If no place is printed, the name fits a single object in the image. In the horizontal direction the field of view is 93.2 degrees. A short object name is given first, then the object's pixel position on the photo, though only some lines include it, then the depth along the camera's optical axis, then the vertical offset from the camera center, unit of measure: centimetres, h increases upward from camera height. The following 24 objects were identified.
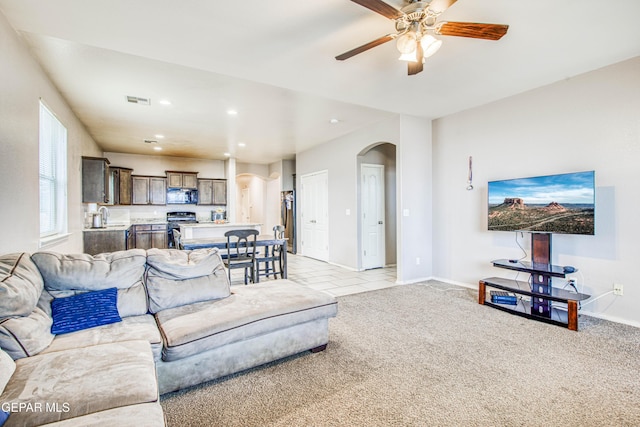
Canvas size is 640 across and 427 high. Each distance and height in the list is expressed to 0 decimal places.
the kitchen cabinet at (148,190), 804 +69
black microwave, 848 +54
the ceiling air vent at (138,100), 410 +160
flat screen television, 317 +9
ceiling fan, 199 +133
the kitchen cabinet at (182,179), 840 +100
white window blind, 353 +51
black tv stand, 312 -88
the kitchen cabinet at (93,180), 524 +64
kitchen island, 556 -29
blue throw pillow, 191 -63
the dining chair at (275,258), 470 -69
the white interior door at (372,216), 610 -6
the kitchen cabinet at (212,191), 882 +70
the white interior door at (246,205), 1231 +38
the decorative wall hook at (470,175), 457 +56
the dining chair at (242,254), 429 -60
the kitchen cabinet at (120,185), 747 +78
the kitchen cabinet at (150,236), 768 -52
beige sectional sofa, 124 -72
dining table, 439 -43
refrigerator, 841 -3
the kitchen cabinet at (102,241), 539 -45
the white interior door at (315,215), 696 -3
